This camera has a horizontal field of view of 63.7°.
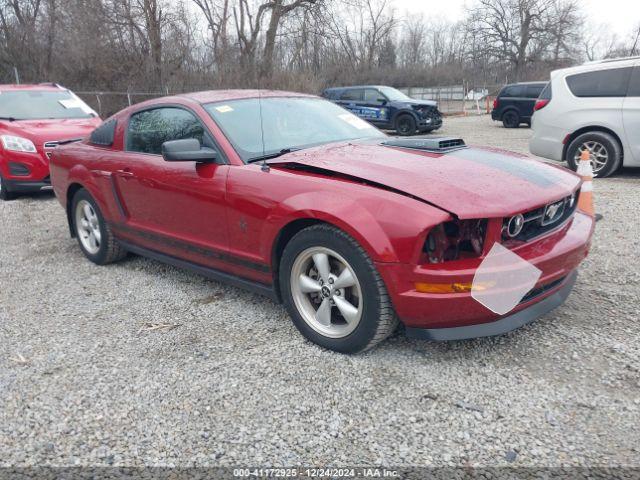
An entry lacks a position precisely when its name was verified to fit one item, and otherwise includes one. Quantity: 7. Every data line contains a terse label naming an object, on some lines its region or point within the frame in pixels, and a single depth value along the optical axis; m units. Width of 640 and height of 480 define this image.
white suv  7.41
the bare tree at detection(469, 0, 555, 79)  47.44
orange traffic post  3.54
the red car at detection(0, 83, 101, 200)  7.46
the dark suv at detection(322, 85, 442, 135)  16.25
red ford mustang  2.48
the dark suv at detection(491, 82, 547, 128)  18.25
